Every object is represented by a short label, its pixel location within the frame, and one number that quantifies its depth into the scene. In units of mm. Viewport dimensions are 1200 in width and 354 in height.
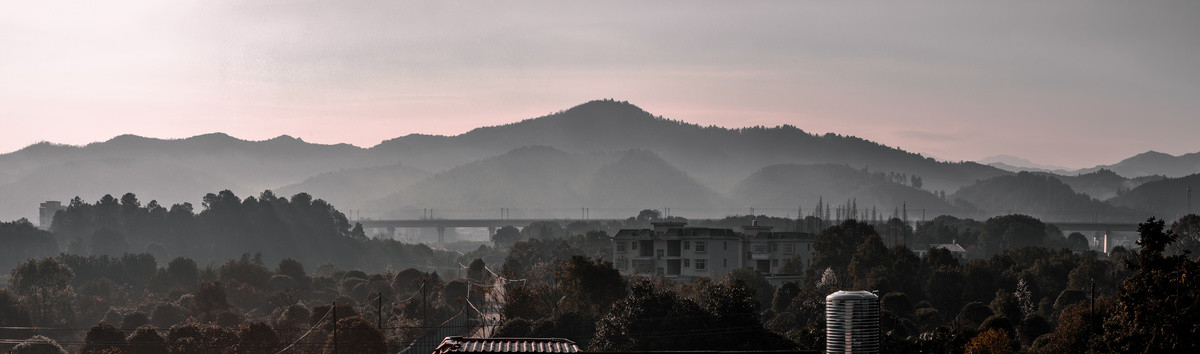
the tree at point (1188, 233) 148250
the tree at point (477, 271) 147125
